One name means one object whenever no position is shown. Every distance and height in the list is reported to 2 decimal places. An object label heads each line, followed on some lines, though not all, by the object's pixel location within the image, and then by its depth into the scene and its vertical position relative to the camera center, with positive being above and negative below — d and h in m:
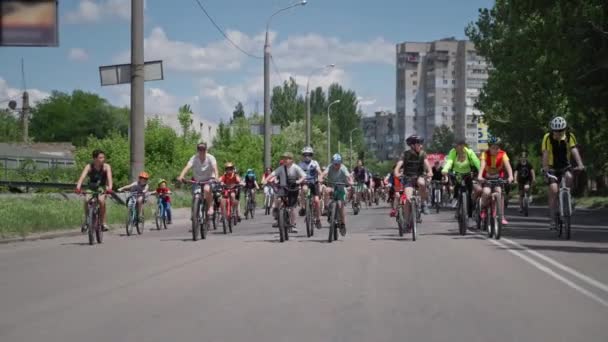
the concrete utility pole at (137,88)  24.23 +2.02
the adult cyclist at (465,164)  17.81 +0.03
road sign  23.70 +2.38
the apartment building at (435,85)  150.50 +13.86
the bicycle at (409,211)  16.45 -0.83
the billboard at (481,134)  60.39 +2.07
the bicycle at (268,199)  32.53 -1.16
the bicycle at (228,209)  19.95 -0.94
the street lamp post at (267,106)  43.22 +2.77
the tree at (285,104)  104.88 +6.95
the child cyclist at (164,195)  22.69 -0.68
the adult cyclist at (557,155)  16.17 +0.17
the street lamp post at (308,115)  60.63 +3.30
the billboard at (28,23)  14.91 +2.31
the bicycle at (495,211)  16.53 -0.80
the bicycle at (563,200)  16.06 -0.59
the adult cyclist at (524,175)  27.57 -0.28
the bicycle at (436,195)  32.41 -1.03
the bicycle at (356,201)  31.49 -1.17
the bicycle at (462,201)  17.50 -0.66
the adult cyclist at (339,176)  17.02 -0.18
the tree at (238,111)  143.75 +8.44
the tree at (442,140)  130.62 +3.61
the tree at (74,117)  123.75 +6.63
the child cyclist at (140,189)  20.27 -0.50
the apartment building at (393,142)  185.69 +4.74
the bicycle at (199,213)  17.22 -0.85
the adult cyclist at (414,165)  16.80 +0.01
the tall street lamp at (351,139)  119.41 +3.58
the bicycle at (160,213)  22.67 -1.12
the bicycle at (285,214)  16.67 -0.85
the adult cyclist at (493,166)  17.23 -0.01
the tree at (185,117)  73.89 +3.93
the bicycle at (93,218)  16.28 -0.89
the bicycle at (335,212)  16.44 -0.81
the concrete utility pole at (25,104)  82.62 +5.53
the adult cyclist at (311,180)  17.84 -0.26
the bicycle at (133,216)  19.64 -1.04
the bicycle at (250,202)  29.33 -1.11
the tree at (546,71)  25.62 +3.41
